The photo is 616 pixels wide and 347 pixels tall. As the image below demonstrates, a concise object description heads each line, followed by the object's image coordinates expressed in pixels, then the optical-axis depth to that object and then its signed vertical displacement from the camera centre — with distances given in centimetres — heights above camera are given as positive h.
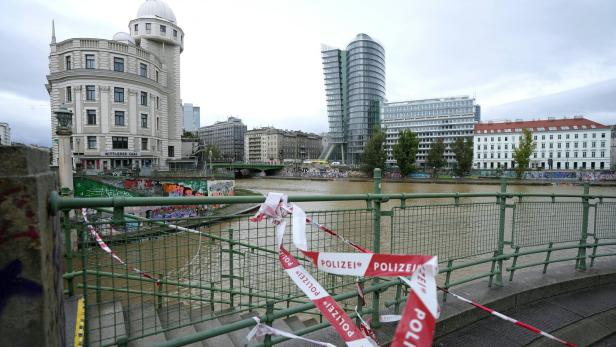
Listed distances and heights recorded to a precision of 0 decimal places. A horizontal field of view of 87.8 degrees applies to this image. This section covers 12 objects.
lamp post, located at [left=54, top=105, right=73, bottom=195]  1067 +46
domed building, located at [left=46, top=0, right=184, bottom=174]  3647 +729
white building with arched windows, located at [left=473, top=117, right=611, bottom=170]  6862 +369
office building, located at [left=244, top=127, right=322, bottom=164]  12113 +599
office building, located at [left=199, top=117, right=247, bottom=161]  14225 +1079
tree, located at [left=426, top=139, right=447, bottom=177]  6266 +54
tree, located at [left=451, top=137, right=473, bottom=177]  6050 +50
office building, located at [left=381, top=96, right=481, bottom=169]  9169 +1208
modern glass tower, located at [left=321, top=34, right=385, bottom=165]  9850 +2153
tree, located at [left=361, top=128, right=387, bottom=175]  6394 +136
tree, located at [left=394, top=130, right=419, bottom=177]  6072 +148
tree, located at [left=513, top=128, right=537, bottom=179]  5331 +91
